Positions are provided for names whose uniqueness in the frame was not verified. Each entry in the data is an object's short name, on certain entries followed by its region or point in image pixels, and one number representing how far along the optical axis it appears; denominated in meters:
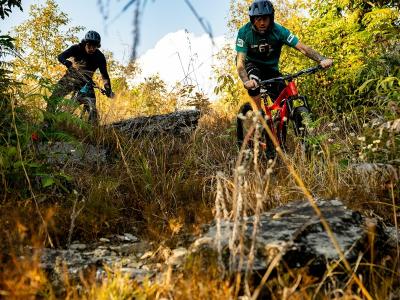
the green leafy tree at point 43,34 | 23.84
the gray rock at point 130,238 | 3.59
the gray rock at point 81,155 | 4.68
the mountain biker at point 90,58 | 7.89
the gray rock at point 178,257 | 2.52
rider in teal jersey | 5.66
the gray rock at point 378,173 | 3.57
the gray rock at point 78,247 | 3.28
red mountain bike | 5.45
